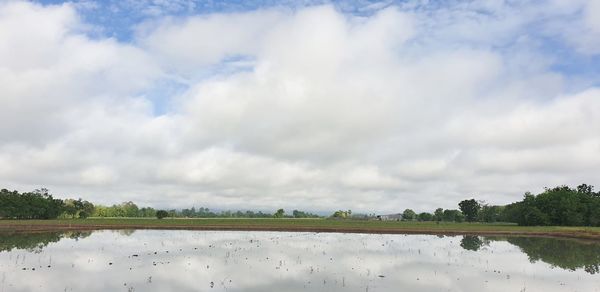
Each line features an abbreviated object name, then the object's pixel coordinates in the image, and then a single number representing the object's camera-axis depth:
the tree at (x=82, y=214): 144.62
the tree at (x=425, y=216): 178.44
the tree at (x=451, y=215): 166.00
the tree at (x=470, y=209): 157.62
